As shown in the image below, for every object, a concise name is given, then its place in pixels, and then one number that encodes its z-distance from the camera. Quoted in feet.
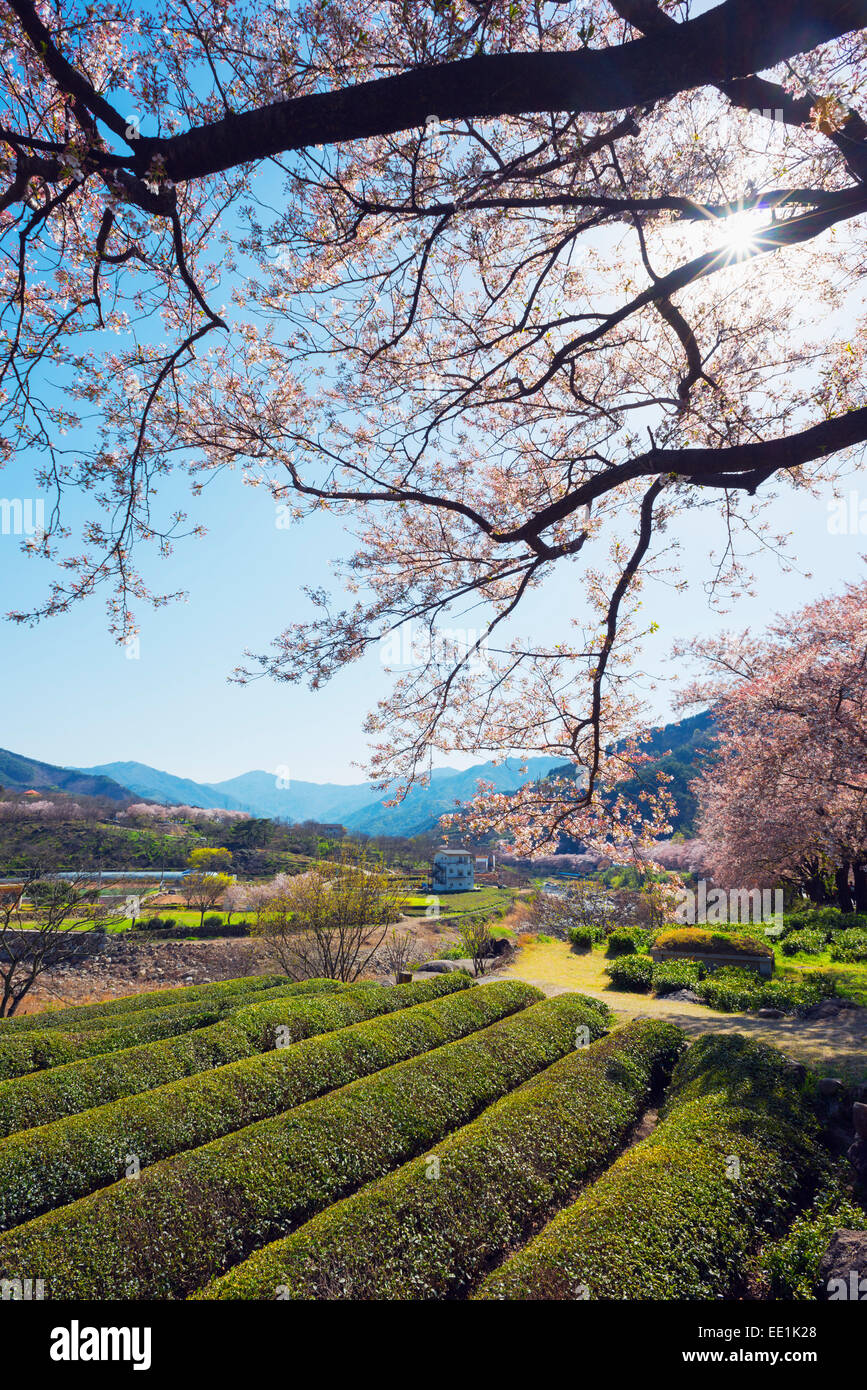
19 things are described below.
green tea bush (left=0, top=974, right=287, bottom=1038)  42.57
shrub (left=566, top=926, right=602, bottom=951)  64.18
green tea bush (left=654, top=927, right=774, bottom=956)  48.85
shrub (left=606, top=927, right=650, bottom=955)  57.06
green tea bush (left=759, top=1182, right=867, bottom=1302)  13.21
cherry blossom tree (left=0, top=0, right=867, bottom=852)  8.60
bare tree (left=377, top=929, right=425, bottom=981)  64.39
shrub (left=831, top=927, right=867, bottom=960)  48.24
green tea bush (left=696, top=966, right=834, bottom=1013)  34.68
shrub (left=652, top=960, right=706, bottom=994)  42.10
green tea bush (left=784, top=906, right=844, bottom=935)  60.44
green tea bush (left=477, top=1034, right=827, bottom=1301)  12.65
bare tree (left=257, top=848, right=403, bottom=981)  59.36
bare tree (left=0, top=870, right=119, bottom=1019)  49.55
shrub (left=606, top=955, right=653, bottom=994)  44.37
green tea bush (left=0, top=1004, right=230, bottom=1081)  29.73
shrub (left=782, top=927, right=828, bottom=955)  51.83
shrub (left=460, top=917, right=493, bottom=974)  56.95
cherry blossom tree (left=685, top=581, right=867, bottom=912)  32.99
